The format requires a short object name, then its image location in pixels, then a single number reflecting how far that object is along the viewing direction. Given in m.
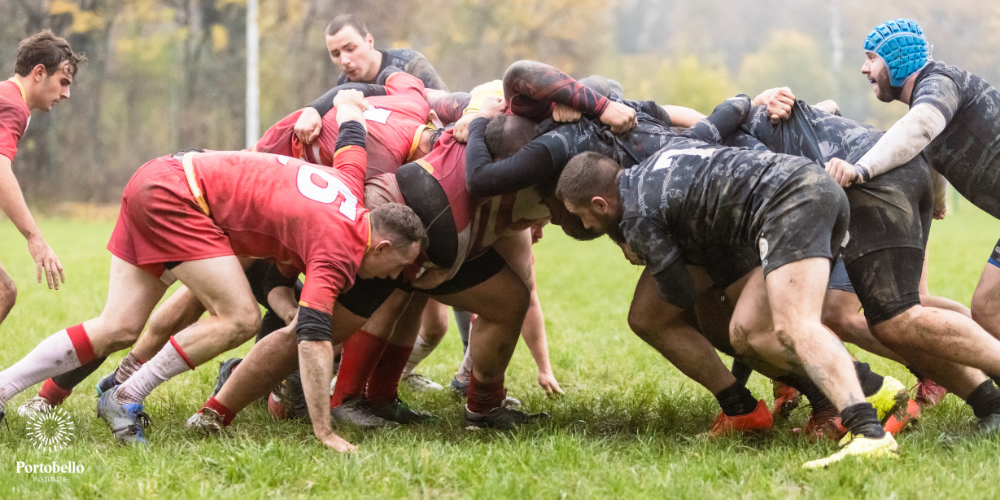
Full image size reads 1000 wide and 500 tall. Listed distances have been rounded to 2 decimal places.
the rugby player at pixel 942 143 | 7.86
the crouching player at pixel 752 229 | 7.09
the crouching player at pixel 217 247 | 7.93
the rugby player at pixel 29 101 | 9.48
